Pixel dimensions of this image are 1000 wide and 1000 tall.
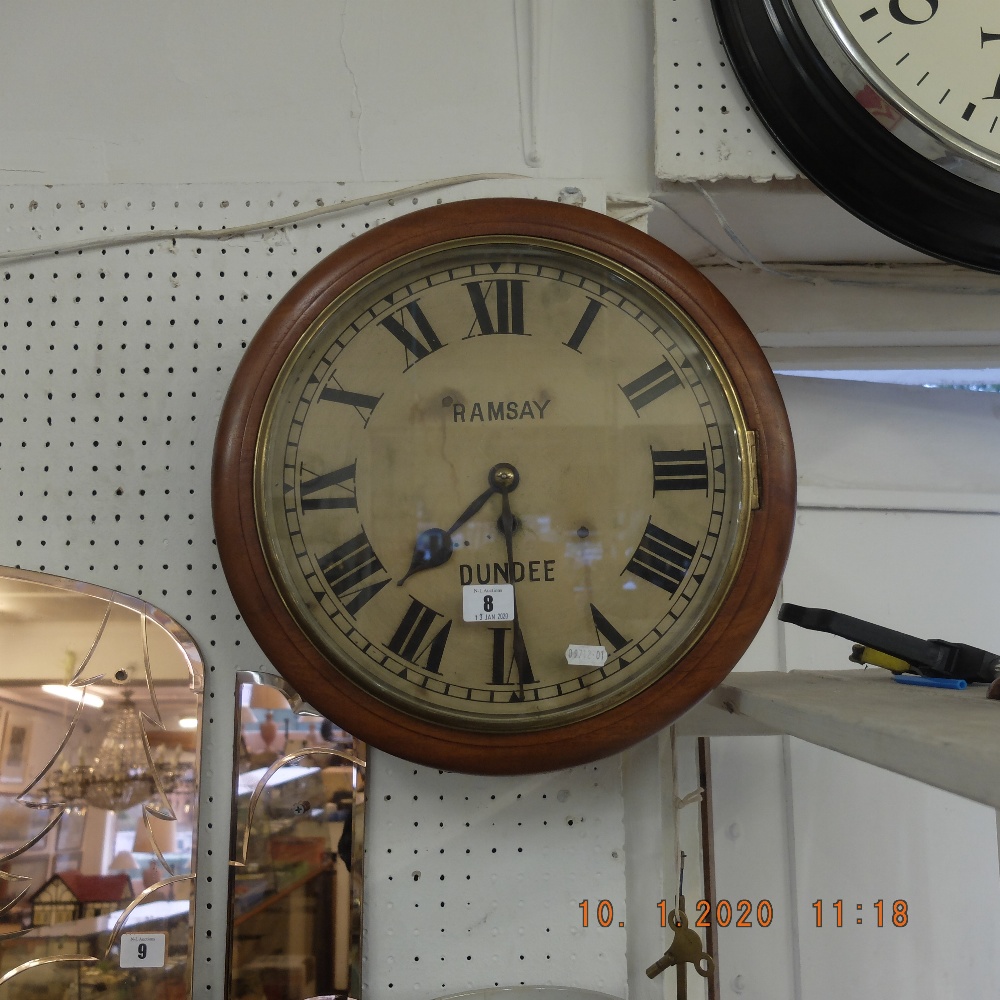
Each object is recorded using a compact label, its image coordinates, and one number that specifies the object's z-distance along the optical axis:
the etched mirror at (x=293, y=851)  0.91
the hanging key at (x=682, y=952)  0.87
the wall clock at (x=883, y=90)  0.97
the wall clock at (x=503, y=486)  0.84
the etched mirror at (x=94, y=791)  0.92
